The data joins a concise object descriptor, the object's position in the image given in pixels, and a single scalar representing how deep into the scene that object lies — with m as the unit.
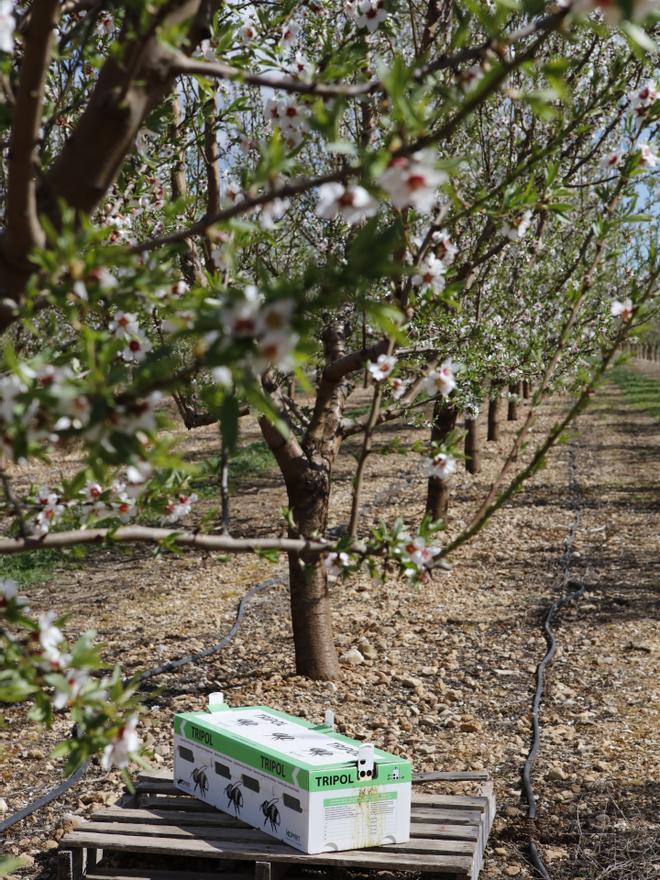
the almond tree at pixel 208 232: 1.38
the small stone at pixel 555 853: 4.15
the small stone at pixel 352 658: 6.59
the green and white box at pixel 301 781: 3.48
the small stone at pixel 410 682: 6.17
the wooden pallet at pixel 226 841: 3.52
